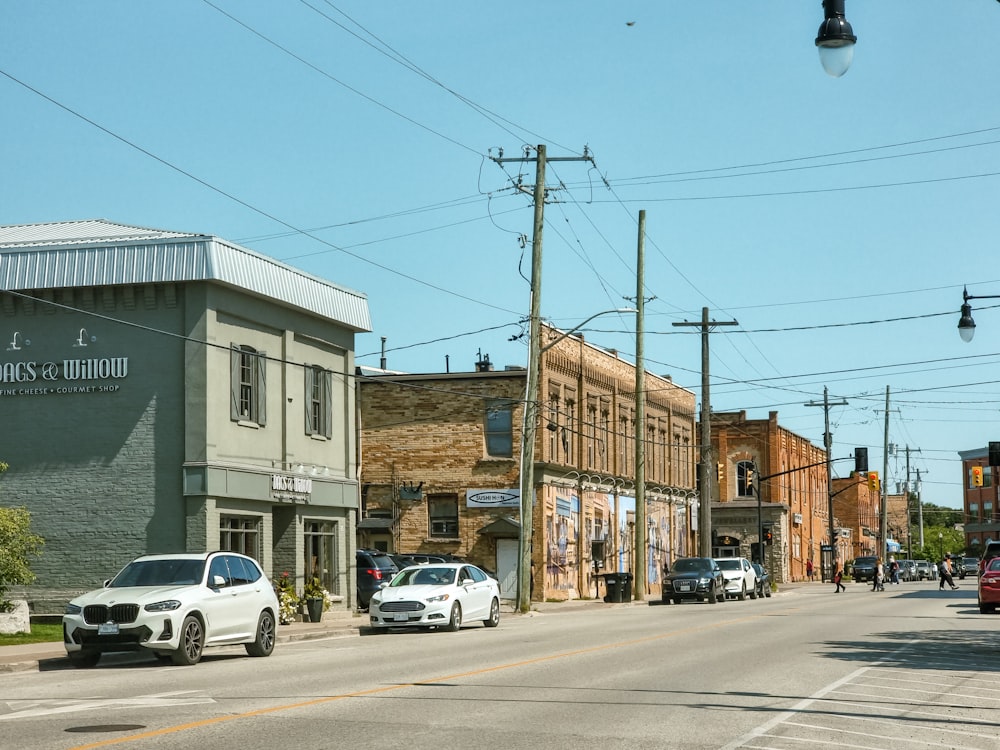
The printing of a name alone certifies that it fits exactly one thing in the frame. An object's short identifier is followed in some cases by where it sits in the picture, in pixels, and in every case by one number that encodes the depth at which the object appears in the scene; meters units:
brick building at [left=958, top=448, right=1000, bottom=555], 144.75
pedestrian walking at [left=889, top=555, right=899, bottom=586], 88.06
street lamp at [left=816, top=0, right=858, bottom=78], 11.98
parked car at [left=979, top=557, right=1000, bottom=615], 37.31
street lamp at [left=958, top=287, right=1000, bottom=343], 30.02
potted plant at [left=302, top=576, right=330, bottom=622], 32.03
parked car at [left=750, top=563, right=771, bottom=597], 57.16
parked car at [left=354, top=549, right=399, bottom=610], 38.84
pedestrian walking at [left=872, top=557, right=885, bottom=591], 65.96
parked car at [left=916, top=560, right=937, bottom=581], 107.18
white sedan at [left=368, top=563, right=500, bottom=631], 29.25
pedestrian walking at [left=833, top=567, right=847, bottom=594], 65.12
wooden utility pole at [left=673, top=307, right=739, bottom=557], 52.53
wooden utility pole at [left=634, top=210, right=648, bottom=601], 47.41
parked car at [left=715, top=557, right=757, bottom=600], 53.66
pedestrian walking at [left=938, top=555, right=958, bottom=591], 65.62
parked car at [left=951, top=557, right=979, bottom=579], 106.66
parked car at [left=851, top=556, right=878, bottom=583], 92.62
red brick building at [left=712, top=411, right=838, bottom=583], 89.31
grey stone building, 30.50
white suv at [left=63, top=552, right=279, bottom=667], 20.03
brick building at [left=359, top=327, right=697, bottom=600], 49.94
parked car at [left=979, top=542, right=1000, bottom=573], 44.13
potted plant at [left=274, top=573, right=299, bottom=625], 31.64
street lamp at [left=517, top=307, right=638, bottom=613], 37.62
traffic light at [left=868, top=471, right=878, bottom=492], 73.75
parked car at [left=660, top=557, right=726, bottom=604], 48.75
